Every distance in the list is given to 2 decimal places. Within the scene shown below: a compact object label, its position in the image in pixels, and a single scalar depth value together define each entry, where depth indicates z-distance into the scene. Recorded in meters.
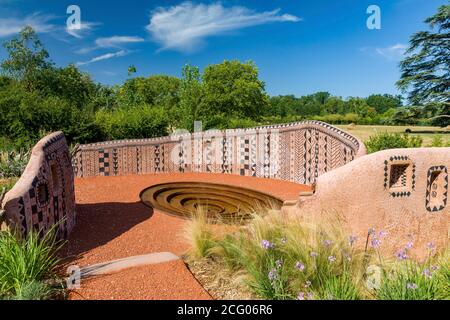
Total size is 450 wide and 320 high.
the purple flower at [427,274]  3.33
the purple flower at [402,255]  3.47
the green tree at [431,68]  25.12
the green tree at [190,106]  15.14
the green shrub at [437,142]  10.10
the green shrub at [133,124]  12.88
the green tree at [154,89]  33.12
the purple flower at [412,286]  3.18
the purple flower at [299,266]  3.38
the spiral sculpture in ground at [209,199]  7.17
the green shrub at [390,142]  9.76
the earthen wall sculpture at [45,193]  4.27
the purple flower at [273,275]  3.46
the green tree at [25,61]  23.58
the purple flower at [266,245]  3.75
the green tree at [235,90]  27.53
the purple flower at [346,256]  3.70
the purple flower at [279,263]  3.61
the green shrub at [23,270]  3.36
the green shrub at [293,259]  3.50
